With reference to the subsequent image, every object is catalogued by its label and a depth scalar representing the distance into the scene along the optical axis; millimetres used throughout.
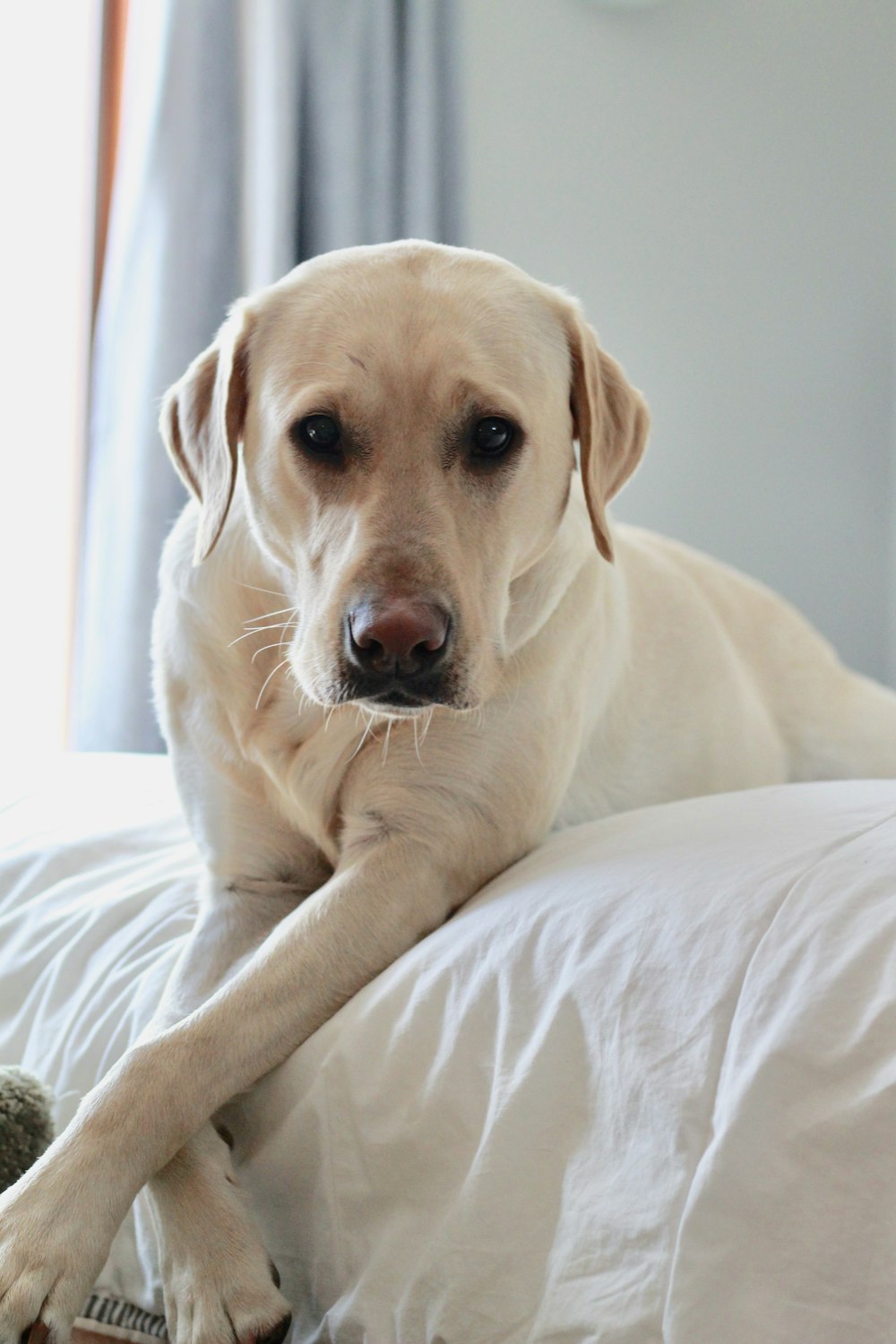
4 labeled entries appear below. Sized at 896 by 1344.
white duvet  750
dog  1073
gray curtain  3170
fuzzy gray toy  1124
